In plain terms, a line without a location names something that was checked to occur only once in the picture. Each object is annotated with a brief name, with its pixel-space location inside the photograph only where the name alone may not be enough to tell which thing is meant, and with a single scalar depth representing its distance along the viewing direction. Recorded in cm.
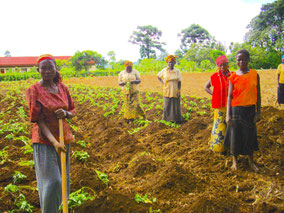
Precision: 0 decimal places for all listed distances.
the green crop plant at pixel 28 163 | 374
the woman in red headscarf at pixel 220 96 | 420
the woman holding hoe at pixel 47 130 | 236
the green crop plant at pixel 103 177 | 369
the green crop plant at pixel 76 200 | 275
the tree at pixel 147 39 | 5475
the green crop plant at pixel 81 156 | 447
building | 3884
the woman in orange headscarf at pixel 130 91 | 688
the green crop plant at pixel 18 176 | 350
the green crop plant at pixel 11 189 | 310
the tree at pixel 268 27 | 3203
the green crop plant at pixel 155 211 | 275
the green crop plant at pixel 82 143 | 537
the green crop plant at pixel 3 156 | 407
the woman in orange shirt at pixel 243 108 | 360
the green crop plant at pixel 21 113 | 749
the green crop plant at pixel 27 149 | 436
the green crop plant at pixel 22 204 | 287
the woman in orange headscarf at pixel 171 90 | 637
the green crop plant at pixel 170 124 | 662
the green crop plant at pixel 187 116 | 720
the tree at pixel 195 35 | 4819
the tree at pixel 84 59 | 3675
